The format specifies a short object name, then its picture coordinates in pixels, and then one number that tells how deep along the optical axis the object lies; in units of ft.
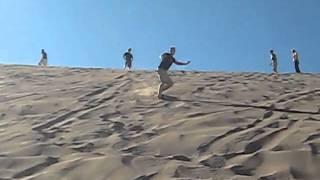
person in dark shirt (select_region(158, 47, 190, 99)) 37.39
